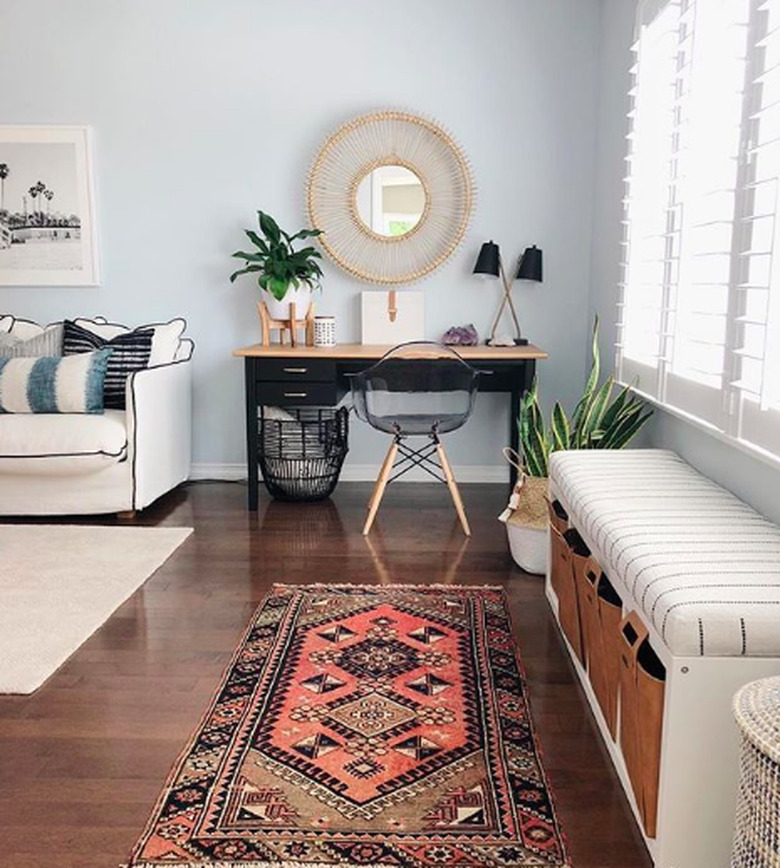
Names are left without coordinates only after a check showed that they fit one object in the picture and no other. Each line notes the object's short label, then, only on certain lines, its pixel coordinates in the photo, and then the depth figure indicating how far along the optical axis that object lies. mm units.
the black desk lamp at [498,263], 4562
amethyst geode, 4605
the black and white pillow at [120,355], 4305
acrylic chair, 3932
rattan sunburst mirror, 4598
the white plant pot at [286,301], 4500
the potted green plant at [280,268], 4426
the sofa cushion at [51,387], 4121
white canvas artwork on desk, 4699
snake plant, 3340
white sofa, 3936
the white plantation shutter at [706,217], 2254
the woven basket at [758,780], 1312
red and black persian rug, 1767
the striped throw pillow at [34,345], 4469
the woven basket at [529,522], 3363
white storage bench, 1581
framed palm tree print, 4695
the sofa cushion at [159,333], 4422
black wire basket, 4426
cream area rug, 2652
